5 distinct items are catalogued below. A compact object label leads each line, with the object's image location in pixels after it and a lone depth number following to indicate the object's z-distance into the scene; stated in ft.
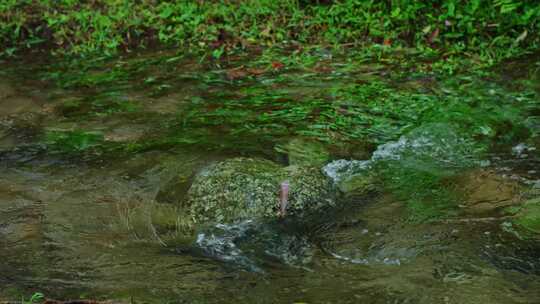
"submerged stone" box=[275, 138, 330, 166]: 32.91
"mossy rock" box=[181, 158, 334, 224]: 27.07
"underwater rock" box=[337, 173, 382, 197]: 29.50
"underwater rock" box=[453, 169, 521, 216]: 27.14
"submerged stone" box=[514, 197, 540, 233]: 25.36
